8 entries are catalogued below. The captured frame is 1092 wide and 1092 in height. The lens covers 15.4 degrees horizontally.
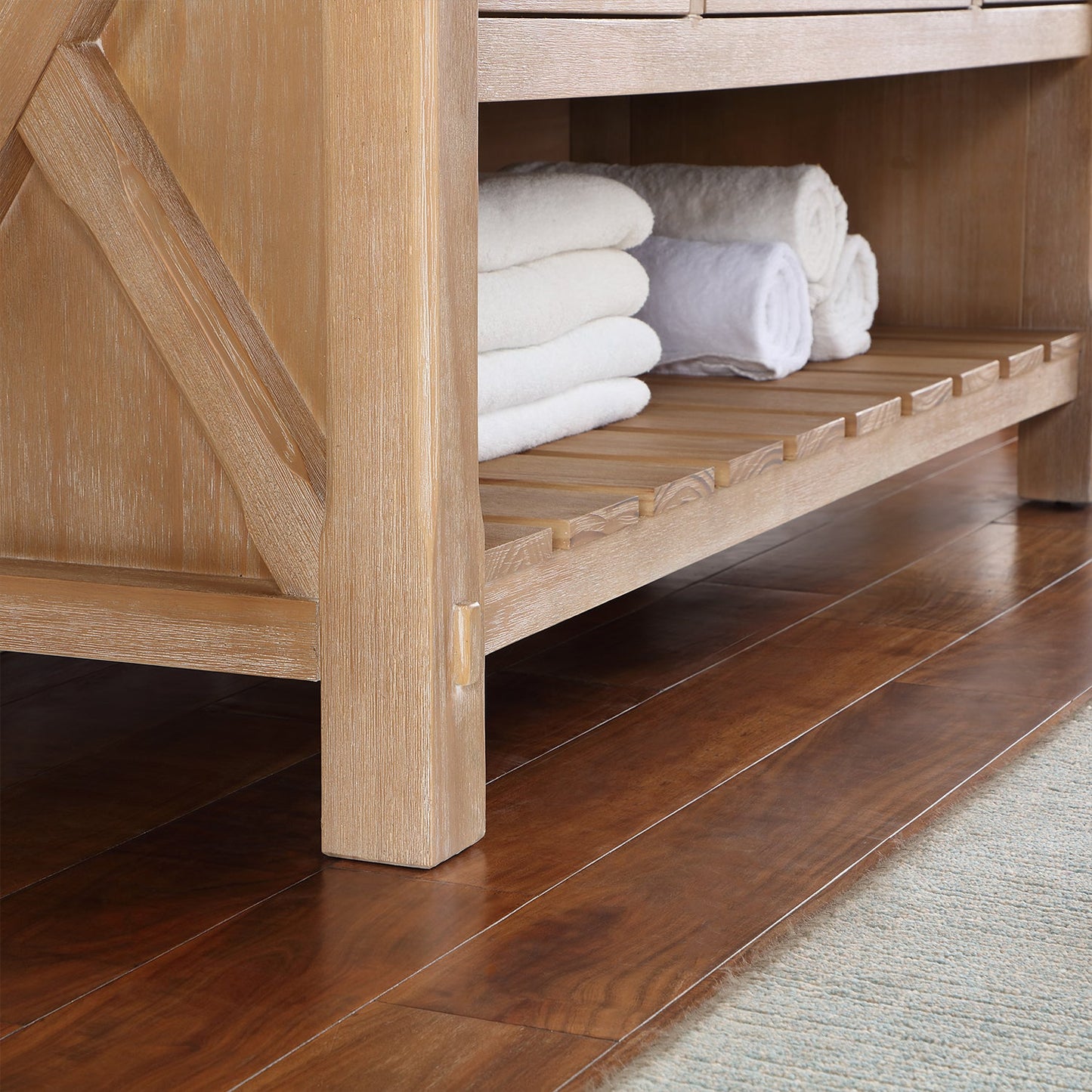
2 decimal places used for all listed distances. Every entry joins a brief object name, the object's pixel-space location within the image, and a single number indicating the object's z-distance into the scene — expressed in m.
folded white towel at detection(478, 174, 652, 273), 2.94
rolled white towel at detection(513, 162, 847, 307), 3.33
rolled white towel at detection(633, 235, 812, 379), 3.26
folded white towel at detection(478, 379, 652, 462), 2.91
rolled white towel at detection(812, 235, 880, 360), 3.43
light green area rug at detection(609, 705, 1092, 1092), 2.28
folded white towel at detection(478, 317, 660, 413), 2.89
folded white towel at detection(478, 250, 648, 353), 2.89
